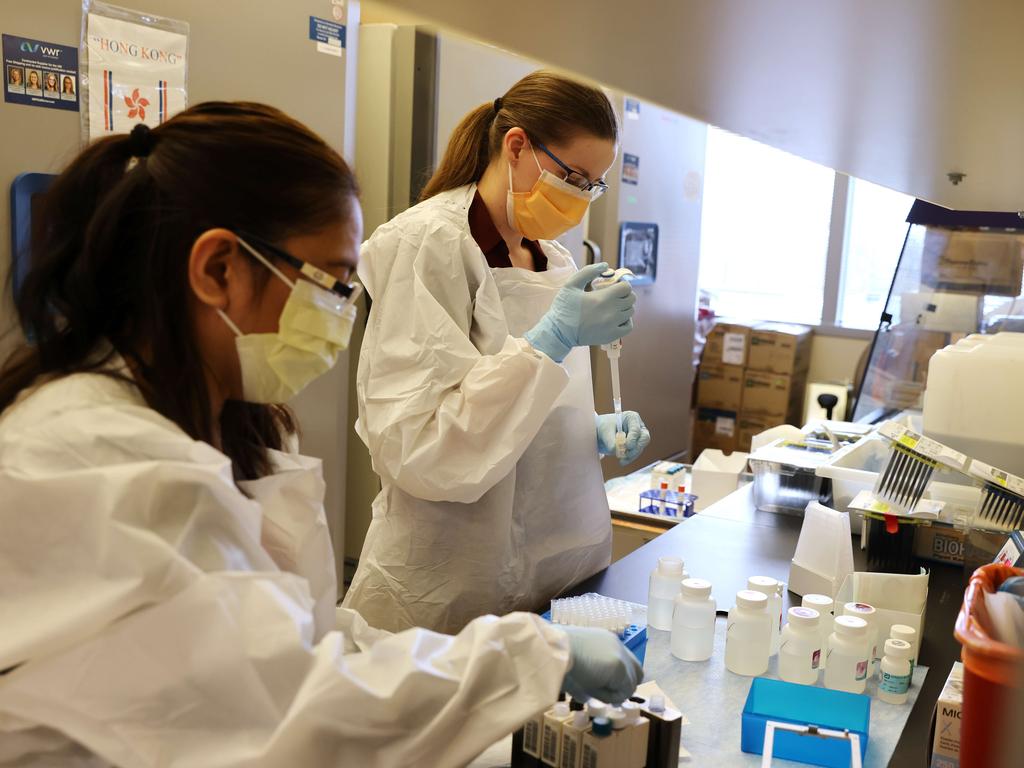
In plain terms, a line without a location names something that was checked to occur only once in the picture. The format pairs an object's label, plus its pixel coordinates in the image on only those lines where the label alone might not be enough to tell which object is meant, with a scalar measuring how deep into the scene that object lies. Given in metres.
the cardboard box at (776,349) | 4.93
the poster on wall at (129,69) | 1.75
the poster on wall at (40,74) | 1.62
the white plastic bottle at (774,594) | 1.37
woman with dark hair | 0.77
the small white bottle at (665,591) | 1.48
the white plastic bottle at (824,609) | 1.36
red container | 0.75
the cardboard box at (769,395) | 4.94
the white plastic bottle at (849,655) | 1.27
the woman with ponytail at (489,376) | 1.48
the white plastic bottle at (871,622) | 1.32
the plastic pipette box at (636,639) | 1.24
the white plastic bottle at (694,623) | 1.36
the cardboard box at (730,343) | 4.99
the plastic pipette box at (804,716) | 1.06
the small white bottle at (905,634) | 1.33
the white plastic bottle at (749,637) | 1.32
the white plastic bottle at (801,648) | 1.29
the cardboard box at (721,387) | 5.02
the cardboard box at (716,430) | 5.03
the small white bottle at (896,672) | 1.26
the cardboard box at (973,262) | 2.93
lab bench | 1.42
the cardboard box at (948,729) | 1.00
